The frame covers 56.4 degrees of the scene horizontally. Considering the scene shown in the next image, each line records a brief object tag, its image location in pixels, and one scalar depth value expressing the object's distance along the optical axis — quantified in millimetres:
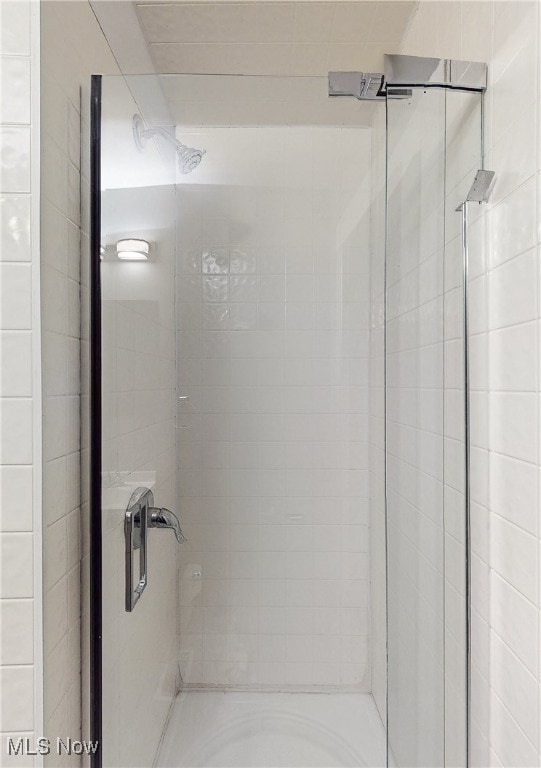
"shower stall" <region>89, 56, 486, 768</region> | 1136
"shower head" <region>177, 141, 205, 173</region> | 1203
